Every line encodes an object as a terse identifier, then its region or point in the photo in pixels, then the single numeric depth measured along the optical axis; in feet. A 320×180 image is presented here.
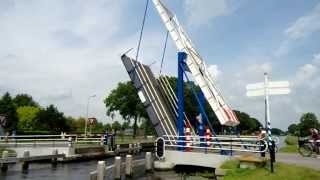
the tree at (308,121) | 234.04
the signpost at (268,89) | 33.55
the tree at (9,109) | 171.53
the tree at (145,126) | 175.06
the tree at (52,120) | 161.35
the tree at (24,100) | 263.22
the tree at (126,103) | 153.32
